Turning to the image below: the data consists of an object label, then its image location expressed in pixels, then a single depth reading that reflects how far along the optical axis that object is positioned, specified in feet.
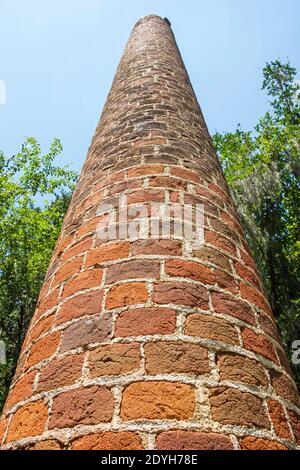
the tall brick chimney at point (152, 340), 3.69
